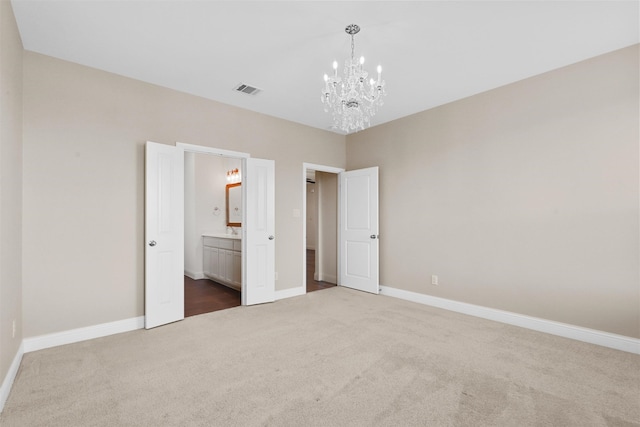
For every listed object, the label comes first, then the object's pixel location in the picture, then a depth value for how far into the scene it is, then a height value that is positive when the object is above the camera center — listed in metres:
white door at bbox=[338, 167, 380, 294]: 5.03 -0.25
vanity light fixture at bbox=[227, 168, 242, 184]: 6.39 +0.86
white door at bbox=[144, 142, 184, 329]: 3.43 -0.23
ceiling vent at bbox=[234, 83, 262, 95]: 3.70 +1.59
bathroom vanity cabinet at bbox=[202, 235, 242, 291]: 5.26 -0.82
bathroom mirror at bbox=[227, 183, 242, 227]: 6.40 +0.23
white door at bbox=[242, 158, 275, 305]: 4.34 -0.25
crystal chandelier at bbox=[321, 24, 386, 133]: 2.64 +1.21
